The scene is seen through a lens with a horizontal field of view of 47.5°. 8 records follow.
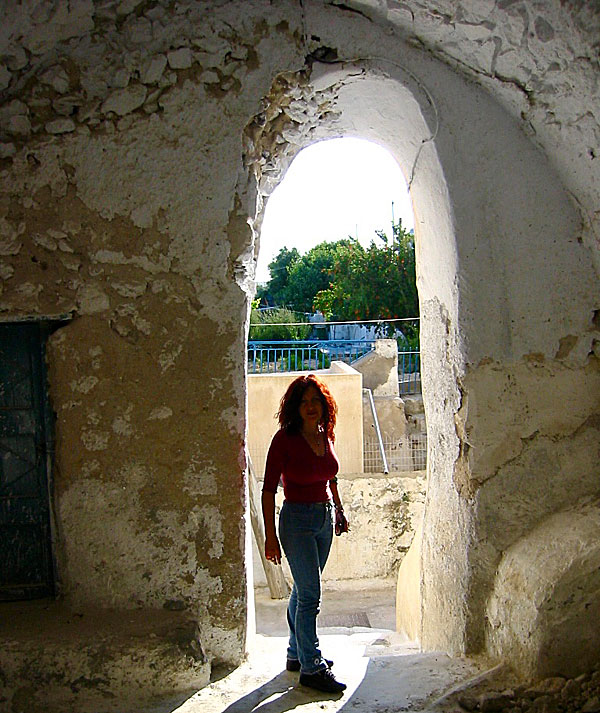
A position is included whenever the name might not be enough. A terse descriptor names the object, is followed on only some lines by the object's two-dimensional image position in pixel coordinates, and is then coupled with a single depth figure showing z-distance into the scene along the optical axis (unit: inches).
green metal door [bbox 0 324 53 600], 110.0
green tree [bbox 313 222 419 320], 703.1
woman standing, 105.7
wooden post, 232.2
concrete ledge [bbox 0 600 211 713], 100.3
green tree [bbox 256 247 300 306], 1059.5
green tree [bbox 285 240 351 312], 983.6
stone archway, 106.0
